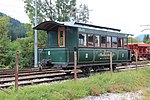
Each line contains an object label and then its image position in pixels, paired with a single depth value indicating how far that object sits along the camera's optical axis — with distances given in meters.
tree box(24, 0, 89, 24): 25.41
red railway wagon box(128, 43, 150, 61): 27.74
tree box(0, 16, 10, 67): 18.88
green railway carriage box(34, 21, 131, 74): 11.87
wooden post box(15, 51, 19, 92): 6.81
